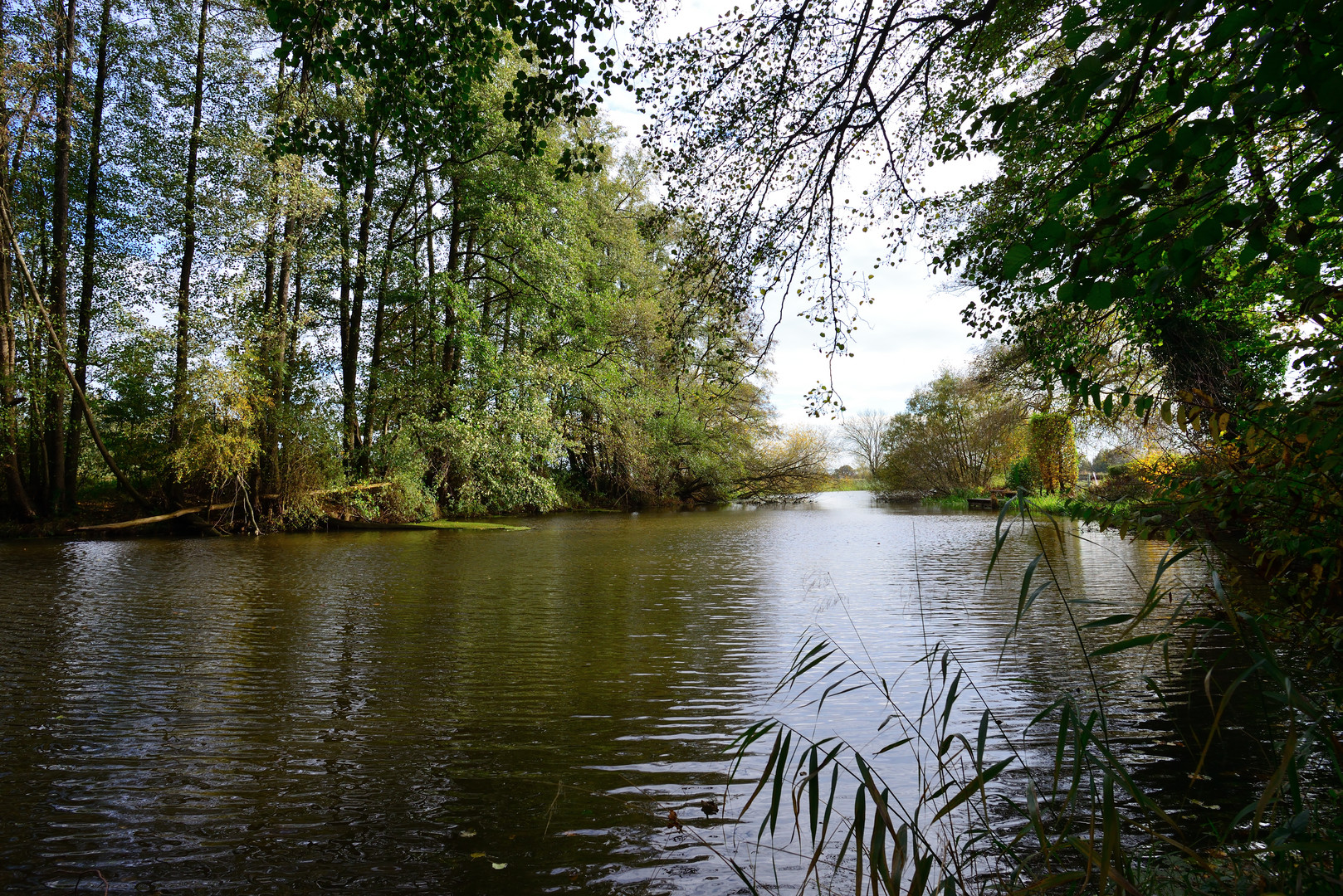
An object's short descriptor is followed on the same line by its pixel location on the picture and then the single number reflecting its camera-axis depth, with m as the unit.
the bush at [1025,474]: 26.31
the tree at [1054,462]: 23.41
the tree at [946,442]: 31.20
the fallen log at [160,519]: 14.39
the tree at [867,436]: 39.59
